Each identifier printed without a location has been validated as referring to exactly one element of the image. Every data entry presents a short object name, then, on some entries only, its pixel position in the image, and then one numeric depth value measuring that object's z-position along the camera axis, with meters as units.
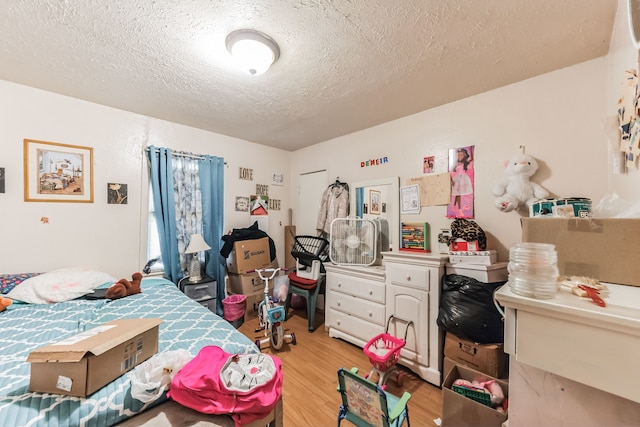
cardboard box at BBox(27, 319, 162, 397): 0.88
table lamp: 2.79
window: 2.75
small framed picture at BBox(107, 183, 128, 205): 2.51
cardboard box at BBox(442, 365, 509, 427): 1.28
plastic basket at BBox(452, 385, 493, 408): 1.39
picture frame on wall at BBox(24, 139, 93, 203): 2.15
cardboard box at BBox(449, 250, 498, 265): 1.80
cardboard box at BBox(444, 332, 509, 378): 1.61
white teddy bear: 1.82
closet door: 3.57
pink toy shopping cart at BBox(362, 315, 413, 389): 1.81
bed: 0.85
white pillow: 1.81
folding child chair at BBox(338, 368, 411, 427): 1.20
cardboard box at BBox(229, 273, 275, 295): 3.07
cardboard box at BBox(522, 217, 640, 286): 0.75
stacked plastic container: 0.66
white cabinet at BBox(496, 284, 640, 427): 0.55
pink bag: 0.92
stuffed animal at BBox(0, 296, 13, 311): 1.66
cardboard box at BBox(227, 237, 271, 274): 3.05
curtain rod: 2.86
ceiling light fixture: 1.46
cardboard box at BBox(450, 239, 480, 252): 1.89
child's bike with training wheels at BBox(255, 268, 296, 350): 2.42
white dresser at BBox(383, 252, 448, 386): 1.96
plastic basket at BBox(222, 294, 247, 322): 2.79
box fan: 2.71
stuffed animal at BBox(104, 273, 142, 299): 1.95
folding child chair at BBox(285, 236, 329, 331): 2.89
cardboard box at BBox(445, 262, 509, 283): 1.78
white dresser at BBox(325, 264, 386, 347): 2.35
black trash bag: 1.66
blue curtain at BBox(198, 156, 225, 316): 3.06
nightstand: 2.68
